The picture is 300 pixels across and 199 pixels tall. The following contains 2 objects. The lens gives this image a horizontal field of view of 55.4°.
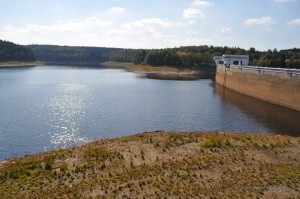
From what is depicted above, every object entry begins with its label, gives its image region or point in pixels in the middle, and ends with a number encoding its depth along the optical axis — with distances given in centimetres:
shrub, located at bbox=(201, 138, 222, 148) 3180
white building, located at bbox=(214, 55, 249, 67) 12644
